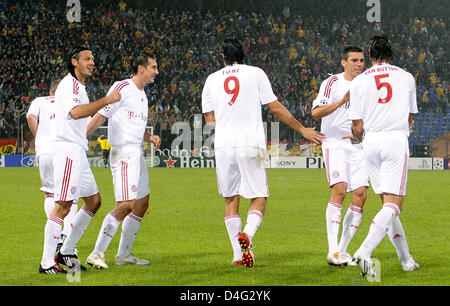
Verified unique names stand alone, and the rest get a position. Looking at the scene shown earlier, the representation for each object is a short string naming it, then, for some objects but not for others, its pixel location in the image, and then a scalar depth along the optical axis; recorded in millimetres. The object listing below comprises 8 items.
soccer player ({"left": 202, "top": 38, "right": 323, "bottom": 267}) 14602
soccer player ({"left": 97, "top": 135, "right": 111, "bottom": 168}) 65000
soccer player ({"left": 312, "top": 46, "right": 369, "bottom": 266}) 15562
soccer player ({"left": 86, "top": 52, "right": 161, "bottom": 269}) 14727
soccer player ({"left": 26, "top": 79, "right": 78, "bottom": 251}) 16312
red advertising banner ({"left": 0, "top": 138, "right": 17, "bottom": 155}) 65000
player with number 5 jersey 13211
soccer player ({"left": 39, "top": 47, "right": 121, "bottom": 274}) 13680
